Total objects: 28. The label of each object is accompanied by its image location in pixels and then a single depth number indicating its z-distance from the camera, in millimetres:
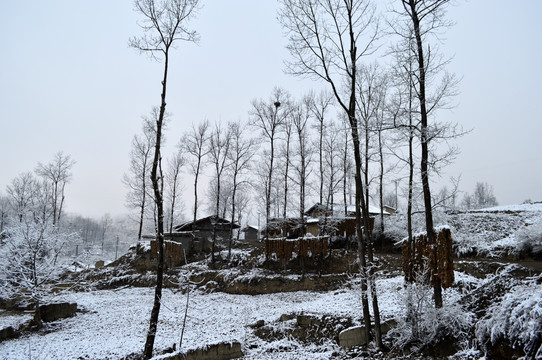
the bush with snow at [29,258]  14703
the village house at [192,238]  25203
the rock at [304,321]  11252
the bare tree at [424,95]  8516
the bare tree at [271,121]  25234
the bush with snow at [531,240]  13912
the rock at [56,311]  14516
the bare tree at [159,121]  9208
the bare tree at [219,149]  28078
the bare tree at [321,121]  24969
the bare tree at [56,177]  35406
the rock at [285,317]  12195
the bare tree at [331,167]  22414
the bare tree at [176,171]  34969
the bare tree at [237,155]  27266
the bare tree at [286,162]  24047
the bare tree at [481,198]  66419
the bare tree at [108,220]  96094
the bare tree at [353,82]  8504
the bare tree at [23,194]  36500
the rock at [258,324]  12141
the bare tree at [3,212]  45188
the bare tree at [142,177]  33156
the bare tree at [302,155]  22938
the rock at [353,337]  9078
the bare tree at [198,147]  28766
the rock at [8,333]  12273
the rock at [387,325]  9164
